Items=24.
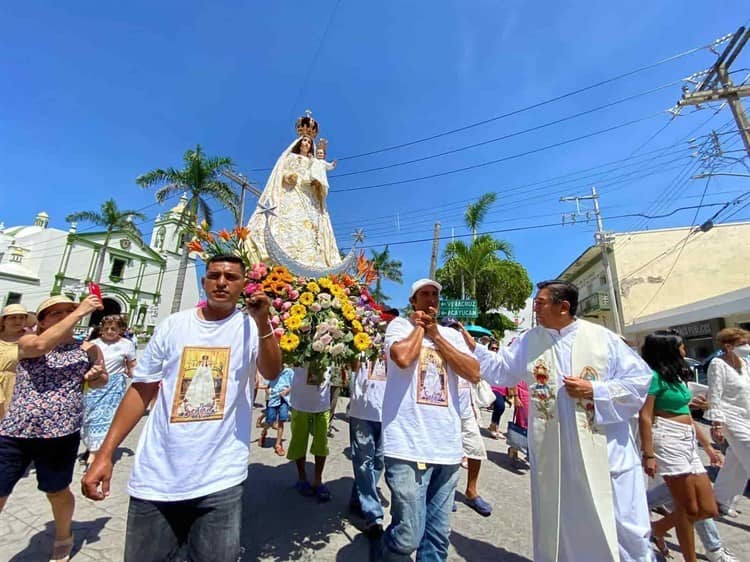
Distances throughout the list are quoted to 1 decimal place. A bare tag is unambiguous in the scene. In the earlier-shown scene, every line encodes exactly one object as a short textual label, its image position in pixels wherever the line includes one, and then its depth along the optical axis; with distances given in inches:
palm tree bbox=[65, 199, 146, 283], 911.7
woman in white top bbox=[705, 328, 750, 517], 136.6
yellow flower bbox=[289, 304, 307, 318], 97.0
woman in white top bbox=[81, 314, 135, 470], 169.2
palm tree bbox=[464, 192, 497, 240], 730.8
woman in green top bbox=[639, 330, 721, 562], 105.3
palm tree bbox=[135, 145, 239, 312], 660.7
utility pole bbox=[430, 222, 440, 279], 600.2
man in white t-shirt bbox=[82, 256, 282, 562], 64.1
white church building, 975.6
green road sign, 570.3
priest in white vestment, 85.7
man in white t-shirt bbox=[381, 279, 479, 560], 82.6
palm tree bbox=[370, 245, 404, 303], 1037.8
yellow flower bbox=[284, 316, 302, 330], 93.6
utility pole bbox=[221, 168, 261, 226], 655.9
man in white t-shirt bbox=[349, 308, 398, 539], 126.0
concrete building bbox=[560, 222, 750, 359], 754.8
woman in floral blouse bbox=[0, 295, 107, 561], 92.9
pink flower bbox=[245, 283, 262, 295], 94.4
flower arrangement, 96.3
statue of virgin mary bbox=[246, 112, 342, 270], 157.3
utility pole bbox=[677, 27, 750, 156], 358.9
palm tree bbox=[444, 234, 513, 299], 736.3
